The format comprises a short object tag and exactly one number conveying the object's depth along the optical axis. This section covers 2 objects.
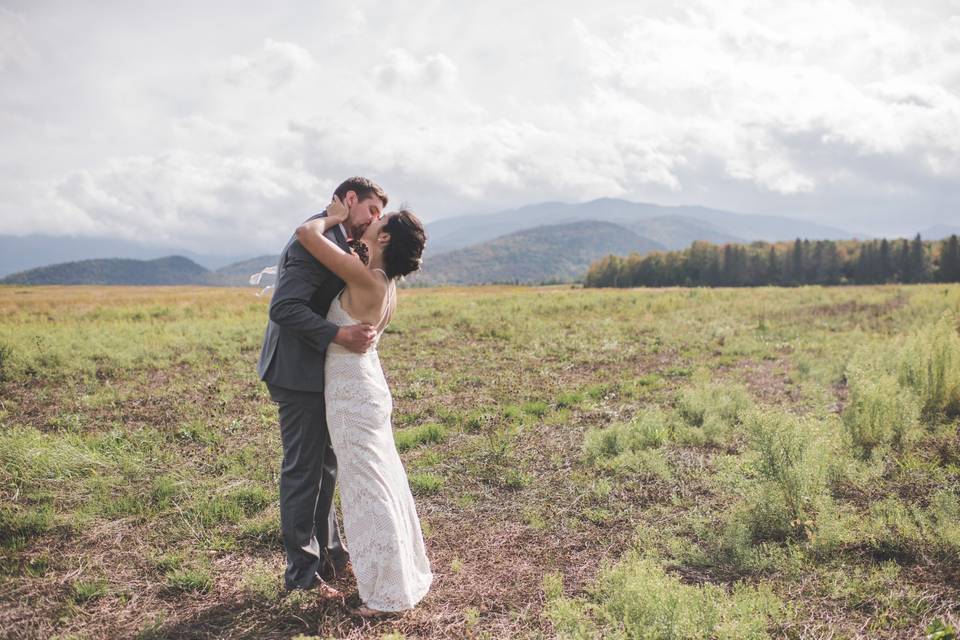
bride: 3.90
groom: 3.96
